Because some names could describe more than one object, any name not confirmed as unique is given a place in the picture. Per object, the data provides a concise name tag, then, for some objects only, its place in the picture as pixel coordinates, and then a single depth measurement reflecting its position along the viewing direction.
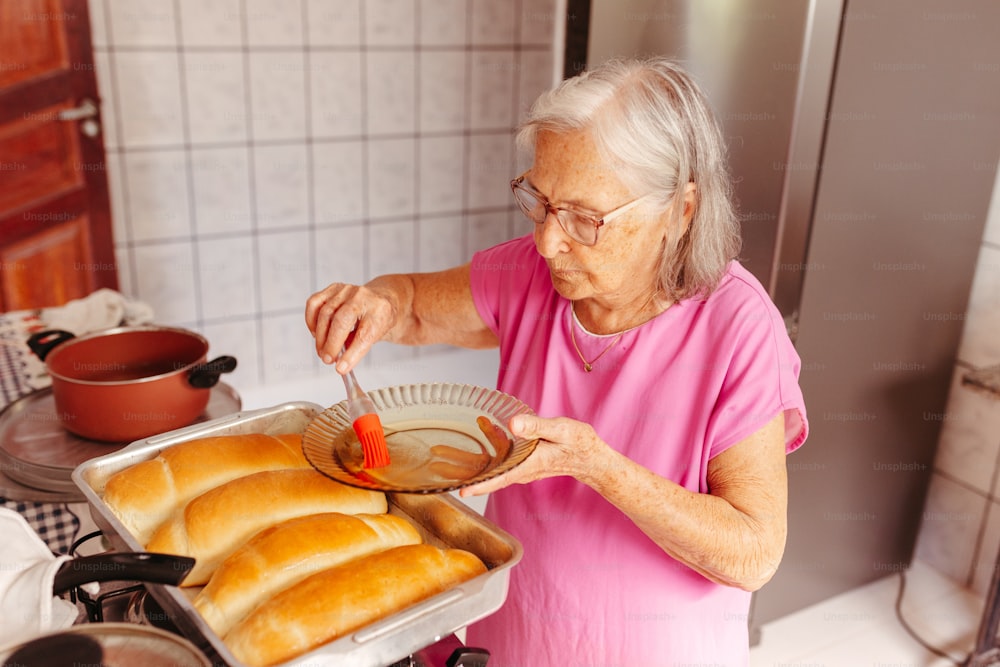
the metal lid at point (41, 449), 1.12
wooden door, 2.60
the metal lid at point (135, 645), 0.60
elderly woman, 0.98
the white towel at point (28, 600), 0.70
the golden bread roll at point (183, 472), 0.84
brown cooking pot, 1.13
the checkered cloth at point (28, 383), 1.09
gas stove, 0.75
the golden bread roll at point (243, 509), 0.79
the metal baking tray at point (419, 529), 0.66
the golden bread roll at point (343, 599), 0.67
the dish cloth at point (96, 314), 1.64
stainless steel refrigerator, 1.72
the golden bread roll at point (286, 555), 0.71
